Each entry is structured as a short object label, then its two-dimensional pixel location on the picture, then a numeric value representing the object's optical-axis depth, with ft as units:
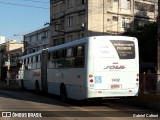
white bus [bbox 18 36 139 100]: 40.83
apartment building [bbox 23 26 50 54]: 185.59
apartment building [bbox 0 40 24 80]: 189.02
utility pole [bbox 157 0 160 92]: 57.67
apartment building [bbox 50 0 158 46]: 147.19
